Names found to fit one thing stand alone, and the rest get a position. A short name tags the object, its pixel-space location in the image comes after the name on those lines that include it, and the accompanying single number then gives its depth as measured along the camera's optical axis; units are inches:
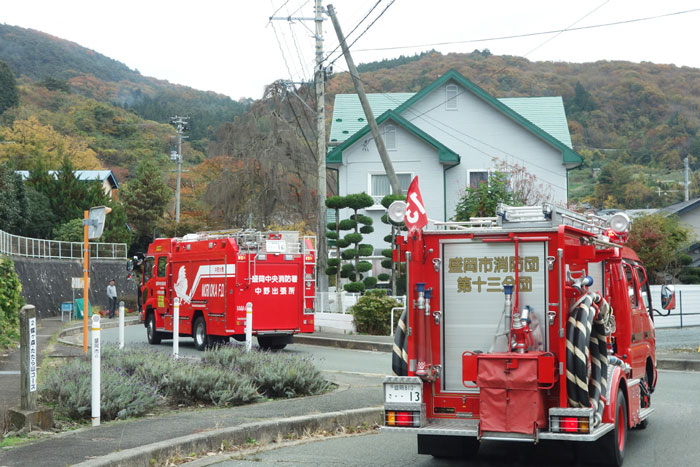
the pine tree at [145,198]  2960.1
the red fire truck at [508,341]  300.4
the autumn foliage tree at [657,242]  1385.3
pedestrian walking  1557.0
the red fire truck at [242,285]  821.2
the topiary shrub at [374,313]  991.6
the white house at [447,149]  1421.0
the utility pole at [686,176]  2723.2
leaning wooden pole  1008.9
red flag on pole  323.0
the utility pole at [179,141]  2383.1
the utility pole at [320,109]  1120.2
